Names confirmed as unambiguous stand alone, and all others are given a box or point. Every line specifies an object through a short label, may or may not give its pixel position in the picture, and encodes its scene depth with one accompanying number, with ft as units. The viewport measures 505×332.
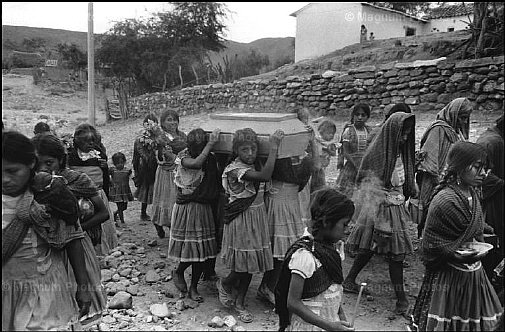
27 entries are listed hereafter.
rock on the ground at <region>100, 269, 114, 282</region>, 14.49
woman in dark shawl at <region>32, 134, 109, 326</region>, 8.52
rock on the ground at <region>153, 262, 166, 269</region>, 15.61
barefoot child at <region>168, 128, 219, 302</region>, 12.89
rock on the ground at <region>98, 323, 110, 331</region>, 11.55
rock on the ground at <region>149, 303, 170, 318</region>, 12.22
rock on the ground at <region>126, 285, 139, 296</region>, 13.62
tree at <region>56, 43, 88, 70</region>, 76.89
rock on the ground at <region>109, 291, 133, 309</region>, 12.55
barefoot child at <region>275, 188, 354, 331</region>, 7.38
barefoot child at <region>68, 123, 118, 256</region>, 12.37
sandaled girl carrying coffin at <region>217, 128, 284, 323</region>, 11.66
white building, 73.46
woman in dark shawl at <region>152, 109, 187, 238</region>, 17.74
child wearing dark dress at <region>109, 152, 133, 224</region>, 19.92
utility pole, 24.97
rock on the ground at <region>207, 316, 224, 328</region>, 11.81
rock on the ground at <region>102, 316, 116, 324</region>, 11.80
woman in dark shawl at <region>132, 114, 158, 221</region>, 18.80
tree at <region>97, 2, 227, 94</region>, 59.11
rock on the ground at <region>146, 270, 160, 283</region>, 14.48
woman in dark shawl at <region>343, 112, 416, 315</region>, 12.45
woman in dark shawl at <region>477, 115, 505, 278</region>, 12.48
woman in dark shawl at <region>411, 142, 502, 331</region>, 8.91
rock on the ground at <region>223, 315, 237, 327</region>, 11.85
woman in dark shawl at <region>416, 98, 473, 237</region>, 13.87
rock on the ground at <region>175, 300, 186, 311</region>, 12.67
